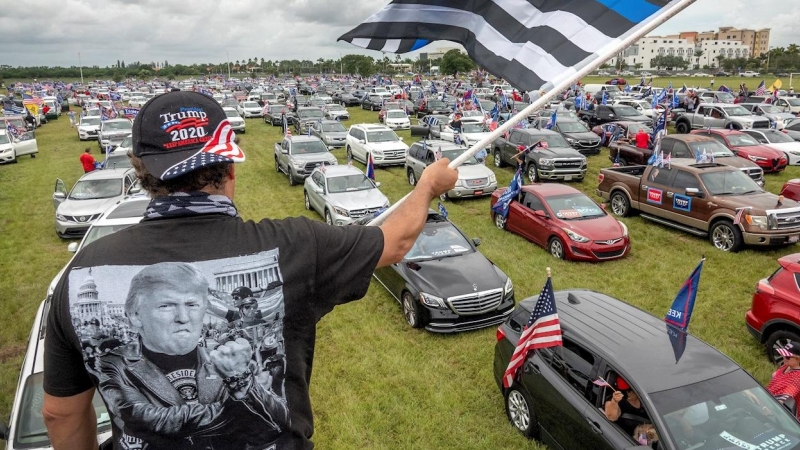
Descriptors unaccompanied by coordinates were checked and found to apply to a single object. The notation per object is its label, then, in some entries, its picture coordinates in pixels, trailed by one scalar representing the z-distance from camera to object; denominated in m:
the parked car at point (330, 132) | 26.91
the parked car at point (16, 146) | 25.20
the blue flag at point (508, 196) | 13.50
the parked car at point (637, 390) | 4.52
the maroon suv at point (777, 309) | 7.41
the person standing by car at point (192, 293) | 1.69
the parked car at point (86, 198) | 13.65
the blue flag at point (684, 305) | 5.38
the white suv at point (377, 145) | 22.41
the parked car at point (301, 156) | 19.38
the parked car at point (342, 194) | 13.98
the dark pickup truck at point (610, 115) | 28.19
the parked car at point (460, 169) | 17.05
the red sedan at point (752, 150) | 18.98
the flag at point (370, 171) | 15.46
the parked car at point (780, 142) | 20.16
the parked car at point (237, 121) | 32.69
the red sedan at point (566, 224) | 11.73
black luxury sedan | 8.72
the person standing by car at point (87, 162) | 17.98
